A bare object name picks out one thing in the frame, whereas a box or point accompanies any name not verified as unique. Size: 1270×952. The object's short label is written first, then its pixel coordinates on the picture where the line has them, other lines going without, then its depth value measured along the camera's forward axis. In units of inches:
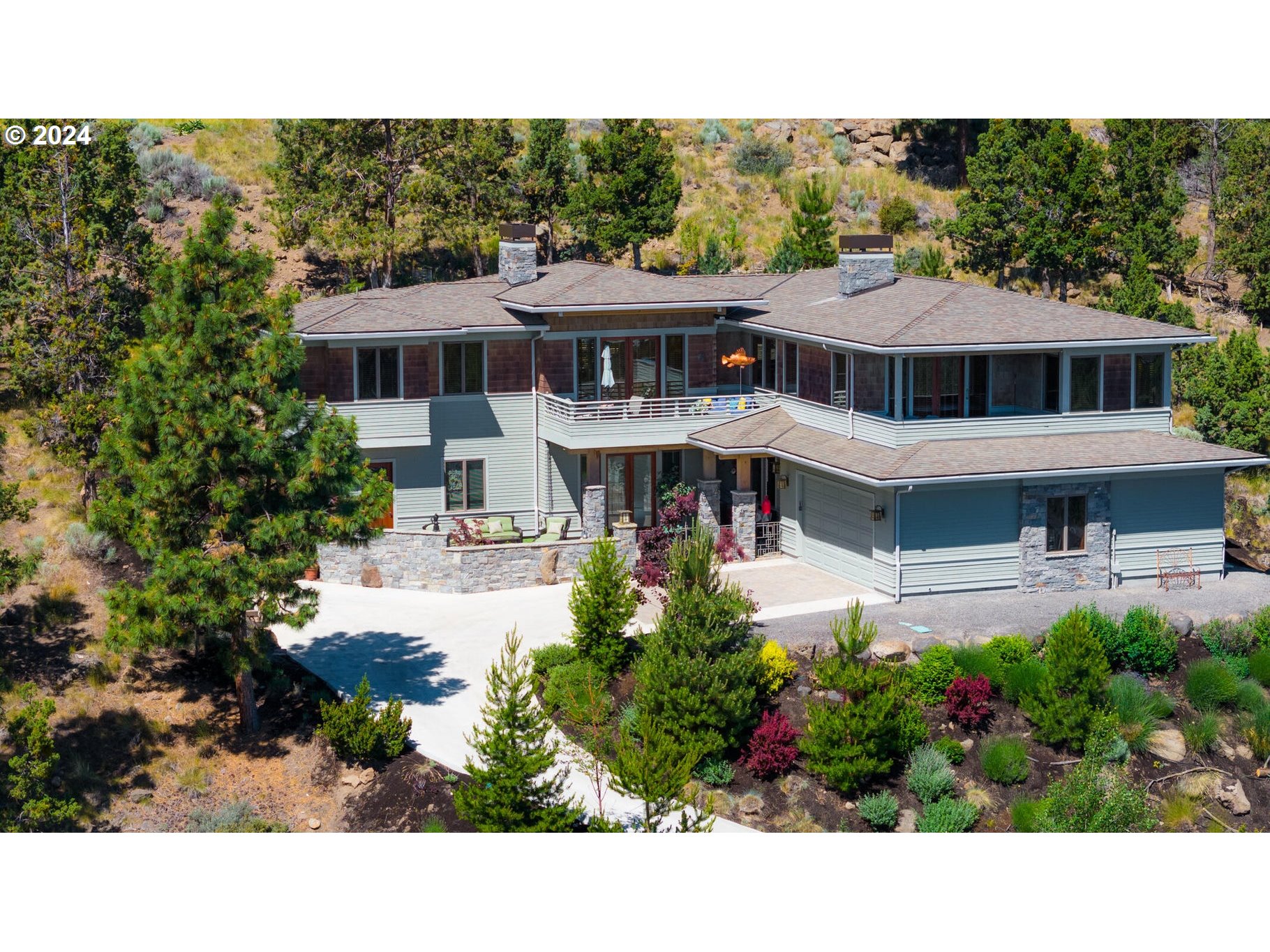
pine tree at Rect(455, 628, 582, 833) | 1055.6
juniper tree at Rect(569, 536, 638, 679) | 1290.6
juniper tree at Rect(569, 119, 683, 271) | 2128.4
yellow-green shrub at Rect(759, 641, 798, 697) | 1247.5
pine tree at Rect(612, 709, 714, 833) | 1052.5
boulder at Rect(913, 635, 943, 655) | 1311.5
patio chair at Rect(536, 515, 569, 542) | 1587.1
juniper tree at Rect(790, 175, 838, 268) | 2112.5
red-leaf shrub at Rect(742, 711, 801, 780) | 1181.1
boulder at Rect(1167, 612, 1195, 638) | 1375.5
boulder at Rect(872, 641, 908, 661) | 1284.4
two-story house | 1450.5
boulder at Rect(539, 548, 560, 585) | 1519.4
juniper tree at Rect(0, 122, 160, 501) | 1478.8
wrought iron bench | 1489.9
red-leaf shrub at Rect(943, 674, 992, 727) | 1252.5
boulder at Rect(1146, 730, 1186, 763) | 1267.2
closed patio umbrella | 1648.6
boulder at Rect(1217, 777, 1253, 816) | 1234.0
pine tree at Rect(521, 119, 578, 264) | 2122.3
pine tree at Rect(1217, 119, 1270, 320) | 2343.8
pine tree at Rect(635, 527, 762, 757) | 1177.4
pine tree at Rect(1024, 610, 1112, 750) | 1246.9
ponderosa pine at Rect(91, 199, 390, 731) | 1165.7
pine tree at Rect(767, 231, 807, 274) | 2107.5
